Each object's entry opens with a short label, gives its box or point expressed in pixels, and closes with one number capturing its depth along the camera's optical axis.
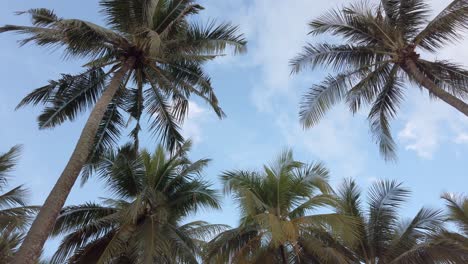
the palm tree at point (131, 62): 11.58
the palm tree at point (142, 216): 13.83
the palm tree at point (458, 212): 16.80
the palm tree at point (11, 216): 14.62
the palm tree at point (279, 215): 12.52
